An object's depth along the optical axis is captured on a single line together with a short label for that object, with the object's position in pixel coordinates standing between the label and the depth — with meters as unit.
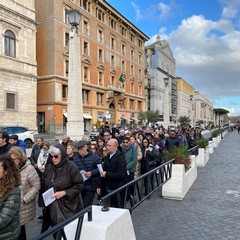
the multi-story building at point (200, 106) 121.56
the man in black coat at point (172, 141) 9.49
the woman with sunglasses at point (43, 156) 6.95
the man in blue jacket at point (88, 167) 5.00
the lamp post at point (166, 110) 24.55
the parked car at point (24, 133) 21.66
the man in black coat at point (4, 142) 5.27
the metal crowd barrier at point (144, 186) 4.09
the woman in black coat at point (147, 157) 7.85
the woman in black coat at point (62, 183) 3.79
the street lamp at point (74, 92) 12.18
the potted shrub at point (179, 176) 7.18
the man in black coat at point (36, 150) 7.66
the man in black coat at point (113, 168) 4.88
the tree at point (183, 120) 78.86
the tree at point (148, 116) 54.94
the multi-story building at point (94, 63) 37.25
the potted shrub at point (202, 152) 12.70
